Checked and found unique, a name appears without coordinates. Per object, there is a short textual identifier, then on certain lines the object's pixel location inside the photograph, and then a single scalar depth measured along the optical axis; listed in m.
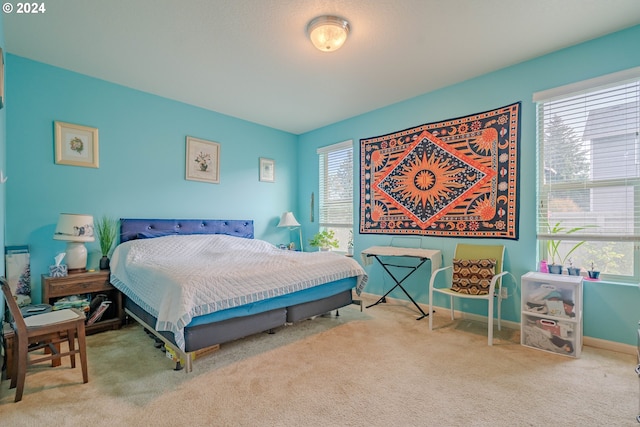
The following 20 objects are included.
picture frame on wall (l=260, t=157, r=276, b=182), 4.76
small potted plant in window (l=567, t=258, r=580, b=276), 2.56
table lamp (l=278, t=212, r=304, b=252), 4.71
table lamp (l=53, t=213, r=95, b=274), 2.77
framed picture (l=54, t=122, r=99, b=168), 2.99
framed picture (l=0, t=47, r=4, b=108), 1.79
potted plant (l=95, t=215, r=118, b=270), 3.10
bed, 2.07
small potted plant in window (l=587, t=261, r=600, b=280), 2.52
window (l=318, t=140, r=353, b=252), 4.55
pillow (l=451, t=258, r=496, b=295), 2.85
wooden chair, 1.76
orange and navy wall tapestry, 3.02
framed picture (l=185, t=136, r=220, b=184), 3.94
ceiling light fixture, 2.24
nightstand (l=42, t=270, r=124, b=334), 2.65
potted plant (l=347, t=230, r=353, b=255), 4.44
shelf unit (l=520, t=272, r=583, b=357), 2.35
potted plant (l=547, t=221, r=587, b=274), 2.65
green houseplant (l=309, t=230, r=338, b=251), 4.56
